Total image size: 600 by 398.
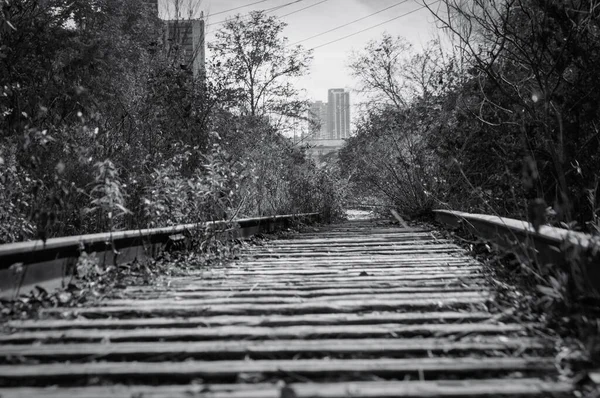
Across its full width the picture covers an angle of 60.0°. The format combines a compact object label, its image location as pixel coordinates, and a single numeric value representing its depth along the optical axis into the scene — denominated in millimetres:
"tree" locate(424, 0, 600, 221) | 6180
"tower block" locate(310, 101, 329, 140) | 31772
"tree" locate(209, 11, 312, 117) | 30406
